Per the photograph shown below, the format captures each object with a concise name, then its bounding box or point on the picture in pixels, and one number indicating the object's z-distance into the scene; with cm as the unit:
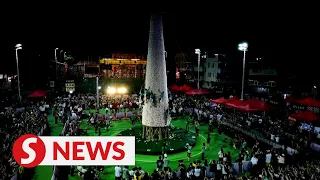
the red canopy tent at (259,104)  1970
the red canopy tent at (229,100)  2248
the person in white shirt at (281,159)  1334
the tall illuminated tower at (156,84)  1799
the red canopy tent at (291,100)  2546
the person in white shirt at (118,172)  1189
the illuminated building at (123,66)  5215
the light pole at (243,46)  2365
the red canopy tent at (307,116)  1669
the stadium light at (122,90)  3807
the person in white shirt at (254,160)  1356
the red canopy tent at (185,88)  3540
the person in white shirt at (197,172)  1209
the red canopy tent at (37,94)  2756
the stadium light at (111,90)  3681
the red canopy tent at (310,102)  2199
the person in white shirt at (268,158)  1341
